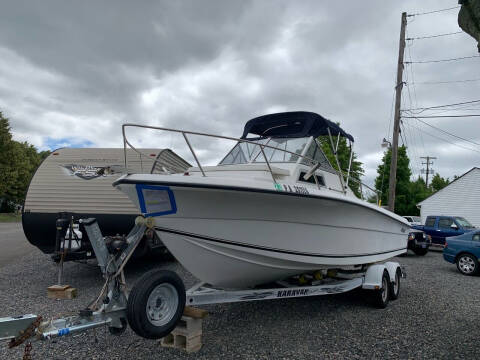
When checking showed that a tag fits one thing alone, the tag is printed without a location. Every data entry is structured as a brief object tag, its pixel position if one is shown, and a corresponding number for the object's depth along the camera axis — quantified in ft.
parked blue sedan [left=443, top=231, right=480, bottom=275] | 28.40
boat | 11.25
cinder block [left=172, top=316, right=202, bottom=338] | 11.41
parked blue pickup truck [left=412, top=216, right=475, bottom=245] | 42.06
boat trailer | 8.09
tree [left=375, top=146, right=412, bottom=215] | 86.28
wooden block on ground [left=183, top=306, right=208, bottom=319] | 11.40
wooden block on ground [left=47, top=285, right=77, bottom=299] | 18.22
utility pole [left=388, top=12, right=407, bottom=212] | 43.65
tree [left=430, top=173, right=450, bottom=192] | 161.38
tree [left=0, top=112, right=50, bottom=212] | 96.22
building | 73.46
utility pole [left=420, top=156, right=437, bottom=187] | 166.12
